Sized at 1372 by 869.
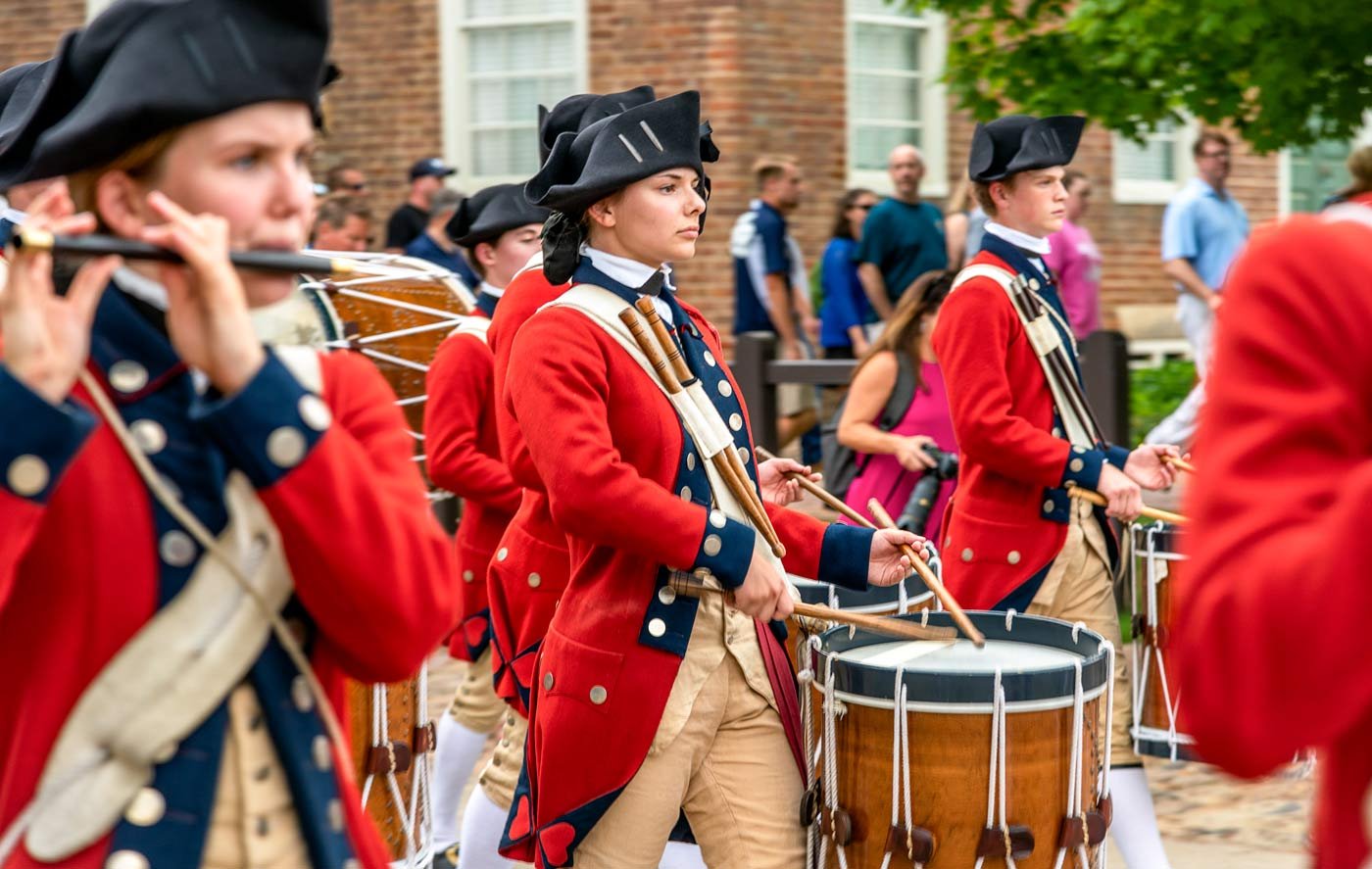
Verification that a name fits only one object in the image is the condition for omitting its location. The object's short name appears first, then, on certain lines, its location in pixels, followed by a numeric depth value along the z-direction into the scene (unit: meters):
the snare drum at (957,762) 3.66
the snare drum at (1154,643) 5.23
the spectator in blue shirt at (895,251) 11.72
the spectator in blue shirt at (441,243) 10.30
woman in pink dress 6.82
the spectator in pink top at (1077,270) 11.80
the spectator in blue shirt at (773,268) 12.01
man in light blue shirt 12.59
